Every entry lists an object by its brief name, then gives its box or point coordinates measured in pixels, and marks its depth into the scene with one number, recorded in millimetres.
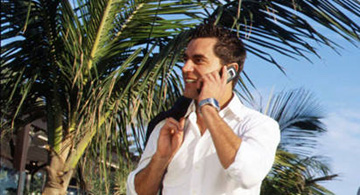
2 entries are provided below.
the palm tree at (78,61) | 4695
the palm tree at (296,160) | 7586
